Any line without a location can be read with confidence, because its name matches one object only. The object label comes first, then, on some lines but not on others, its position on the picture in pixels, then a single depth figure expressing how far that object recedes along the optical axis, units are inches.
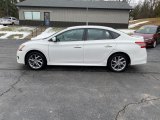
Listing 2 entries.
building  685.4
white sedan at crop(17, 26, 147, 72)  163.8
